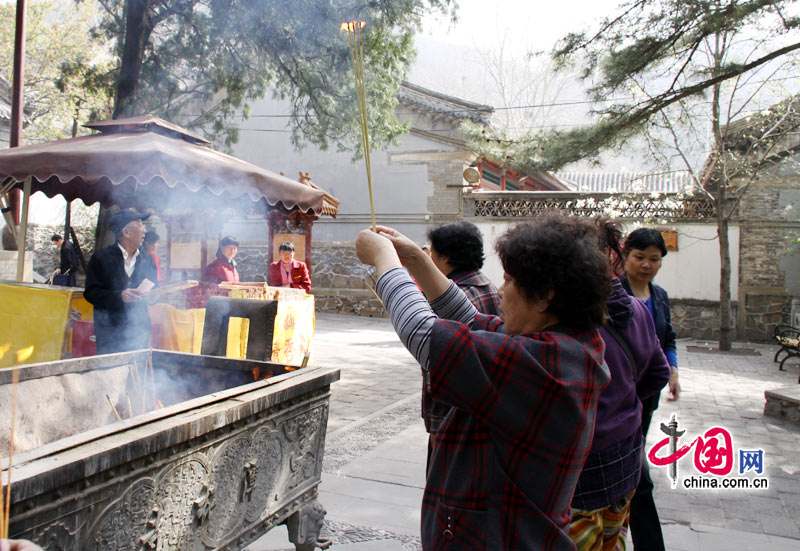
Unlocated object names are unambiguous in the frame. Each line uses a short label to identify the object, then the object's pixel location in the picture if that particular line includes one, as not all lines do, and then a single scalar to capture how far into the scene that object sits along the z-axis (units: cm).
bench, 908
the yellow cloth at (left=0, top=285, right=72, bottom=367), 504
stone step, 571
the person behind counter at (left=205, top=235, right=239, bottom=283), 718
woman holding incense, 122
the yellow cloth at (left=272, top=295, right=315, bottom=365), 644
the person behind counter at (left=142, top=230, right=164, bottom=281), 596
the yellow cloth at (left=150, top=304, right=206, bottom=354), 560
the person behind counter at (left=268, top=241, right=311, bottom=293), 822
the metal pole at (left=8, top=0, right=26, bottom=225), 815
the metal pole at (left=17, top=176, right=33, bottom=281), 577
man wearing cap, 446
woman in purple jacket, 171
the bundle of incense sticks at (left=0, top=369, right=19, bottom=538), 115
